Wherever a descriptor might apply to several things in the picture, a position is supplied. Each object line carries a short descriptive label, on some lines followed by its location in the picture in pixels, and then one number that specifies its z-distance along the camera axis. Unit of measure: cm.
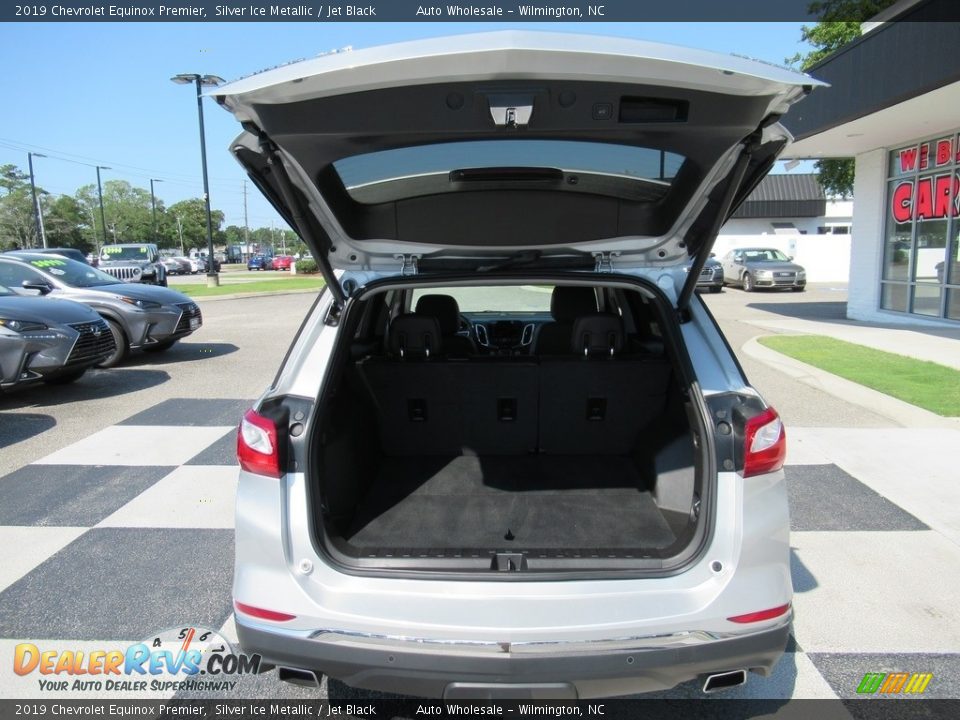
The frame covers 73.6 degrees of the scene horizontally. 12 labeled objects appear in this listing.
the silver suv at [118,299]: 859
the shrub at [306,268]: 3715
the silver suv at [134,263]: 2152
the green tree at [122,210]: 8219
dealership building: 854
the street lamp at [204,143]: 2126
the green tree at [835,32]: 1870
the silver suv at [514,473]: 177
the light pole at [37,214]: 4617
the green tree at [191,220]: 8769
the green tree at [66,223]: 6725
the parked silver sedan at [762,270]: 2106
